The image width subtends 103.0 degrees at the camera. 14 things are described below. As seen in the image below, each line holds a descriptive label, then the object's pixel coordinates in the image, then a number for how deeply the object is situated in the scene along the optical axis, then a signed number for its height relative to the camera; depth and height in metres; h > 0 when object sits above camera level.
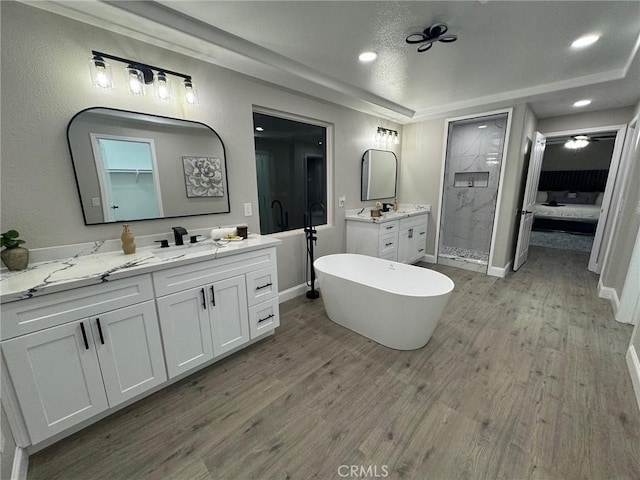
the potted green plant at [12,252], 1.41 -0.34
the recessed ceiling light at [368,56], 2.16 +1.10
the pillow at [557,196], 6.95 -0.36
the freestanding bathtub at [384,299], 2.05 -1.00
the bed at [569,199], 6.03 -0.44
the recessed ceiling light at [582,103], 3.17 +0.99
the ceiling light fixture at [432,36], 1.79 +1.07
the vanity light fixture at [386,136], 3.91 +0.76
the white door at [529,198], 3.76 -0.24
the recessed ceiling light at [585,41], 1.91 +1.07
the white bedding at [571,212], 5.69 -0.68
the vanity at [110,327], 1.23 -0.79
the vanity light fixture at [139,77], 1.65 +0.78
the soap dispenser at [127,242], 1.76 -0.36
